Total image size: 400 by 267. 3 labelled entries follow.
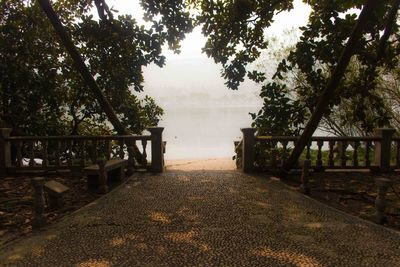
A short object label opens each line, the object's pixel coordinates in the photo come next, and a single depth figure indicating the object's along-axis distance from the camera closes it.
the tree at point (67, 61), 11.91
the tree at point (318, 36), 8.12
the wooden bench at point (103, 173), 8.16
